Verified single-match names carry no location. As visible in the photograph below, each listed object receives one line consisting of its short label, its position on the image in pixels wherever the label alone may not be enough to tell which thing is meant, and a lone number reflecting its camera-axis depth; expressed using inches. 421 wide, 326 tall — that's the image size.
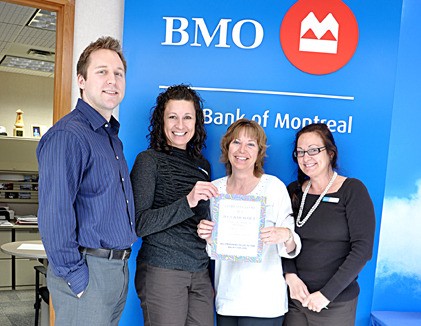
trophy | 285.0
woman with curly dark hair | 78.7
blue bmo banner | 101.1
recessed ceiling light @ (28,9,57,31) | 182.1
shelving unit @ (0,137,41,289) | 243.9
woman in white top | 79.9
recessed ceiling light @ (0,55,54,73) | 264.7
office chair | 145.5
